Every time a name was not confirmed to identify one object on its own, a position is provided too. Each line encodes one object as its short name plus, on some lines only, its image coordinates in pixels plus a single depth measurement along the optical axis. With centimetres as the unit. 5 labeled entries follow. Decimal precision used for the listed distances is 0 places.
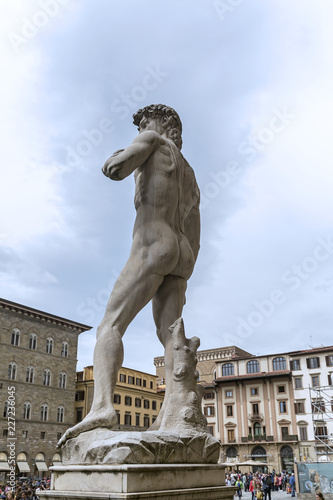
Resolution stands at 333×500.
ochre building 5422
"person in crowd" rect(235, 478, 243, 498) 3043
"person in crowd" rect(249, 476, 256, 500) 2639
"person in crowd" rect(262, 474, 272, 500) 2508
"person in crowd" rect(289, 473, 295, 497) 2994
